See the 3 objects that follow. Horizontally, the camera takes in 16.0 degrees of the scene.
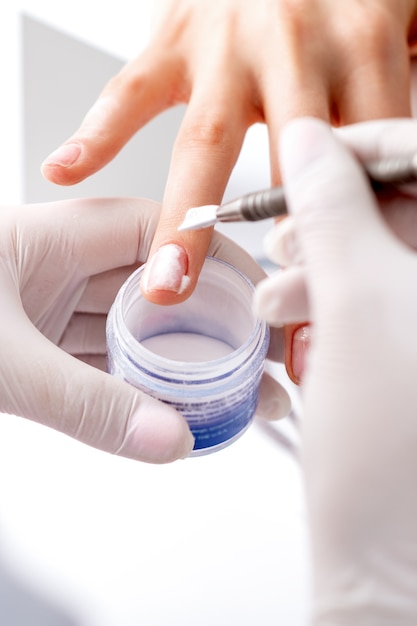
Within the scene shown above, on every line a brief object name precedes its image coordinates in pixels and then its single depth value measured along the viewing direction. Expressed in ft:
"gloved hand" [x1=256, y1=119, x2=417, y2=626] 1.07
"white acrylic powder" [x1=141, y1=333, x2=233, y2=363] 1.36
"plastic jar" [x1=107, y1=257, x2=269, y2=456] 1.27
